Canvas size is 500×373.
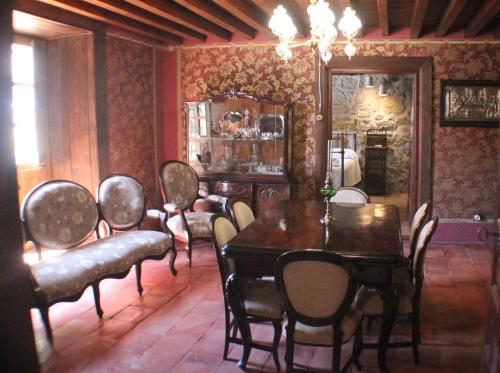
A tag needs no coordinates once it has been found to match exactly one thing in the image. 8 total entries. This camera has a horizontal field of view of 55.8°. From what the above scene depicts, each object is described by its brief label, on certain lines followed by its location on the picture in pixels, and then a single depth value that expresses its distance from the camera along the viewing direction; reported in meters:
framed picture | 5.34
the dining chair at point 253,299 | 2.60
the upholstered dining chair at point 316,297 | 2.13
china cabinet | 5.41
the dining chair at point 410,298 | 2.65
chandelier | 2.98
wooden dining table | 2.48
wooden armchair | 4.68
